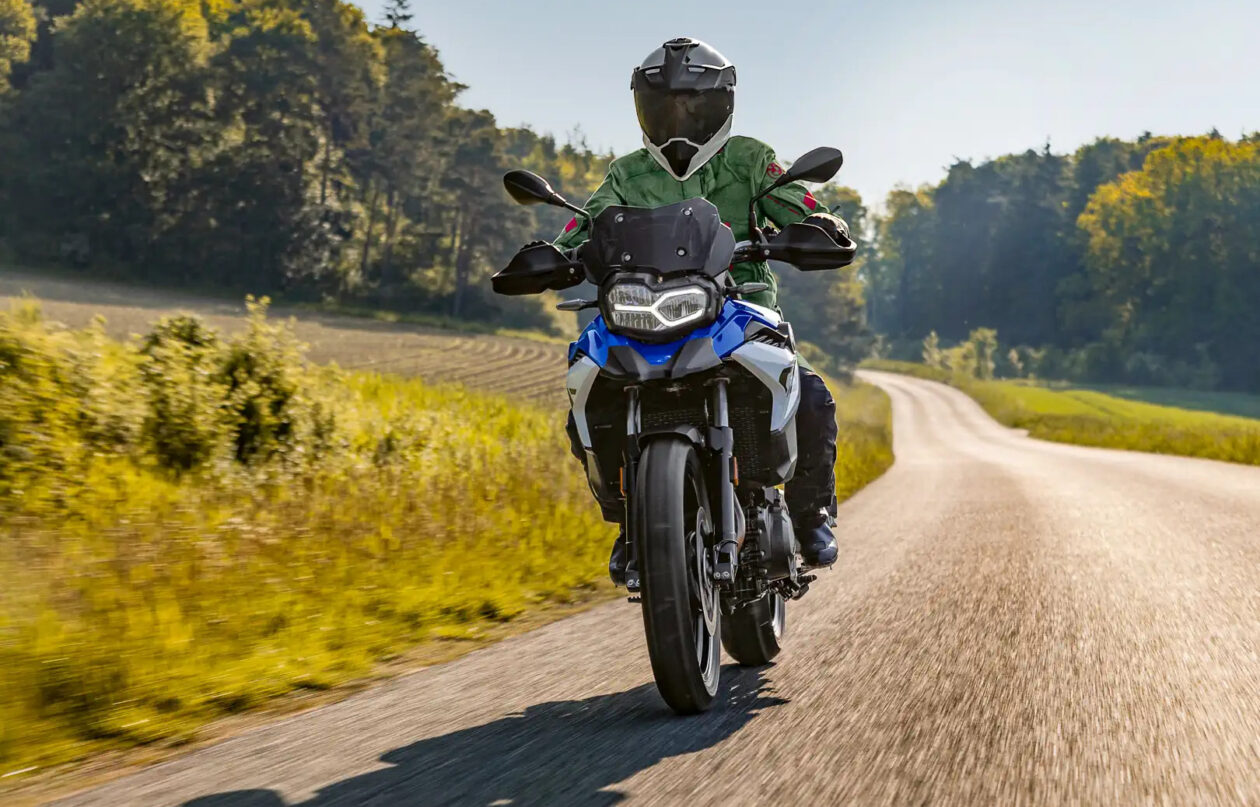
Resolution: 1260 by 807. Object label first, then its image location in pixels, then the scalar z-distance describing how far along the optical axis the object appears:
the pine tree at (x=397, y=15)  87.31
